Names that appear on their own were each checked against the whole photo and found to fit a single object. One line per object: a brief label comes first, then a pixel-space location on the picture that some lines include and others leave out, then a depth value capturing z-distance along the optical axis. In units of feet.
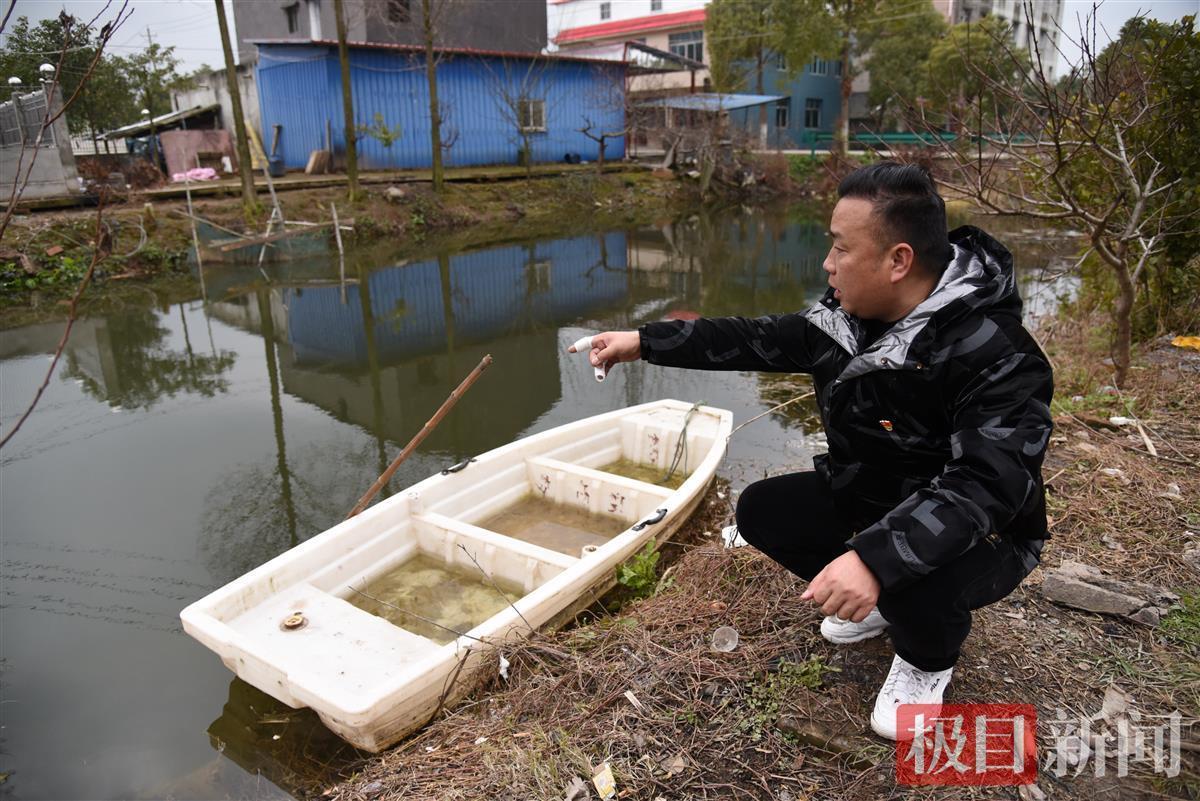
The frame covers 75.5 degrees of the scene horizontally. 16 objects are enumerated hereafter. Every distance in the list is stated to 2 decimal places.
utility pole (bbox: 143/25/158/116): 67.87
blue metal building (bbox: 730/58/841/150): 107.96
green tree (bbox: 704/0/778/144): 91.56
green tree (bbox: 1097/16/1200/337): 15.07
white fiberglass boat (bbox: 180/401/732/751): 9.17
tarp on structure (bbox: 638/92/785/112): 78.98
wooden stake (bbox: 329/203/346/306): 42.12
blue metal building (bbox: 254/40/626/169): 62.13
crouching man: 5.09
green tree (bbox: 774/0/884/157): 87.15
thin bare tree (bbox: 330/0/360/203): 51.88
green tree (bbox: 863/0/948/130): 95.66
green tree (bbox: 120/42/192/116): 66.08
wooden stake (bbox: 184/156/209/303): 42.12
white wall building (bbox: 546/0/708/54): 115.65
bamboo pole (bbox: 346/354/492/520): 11.91
